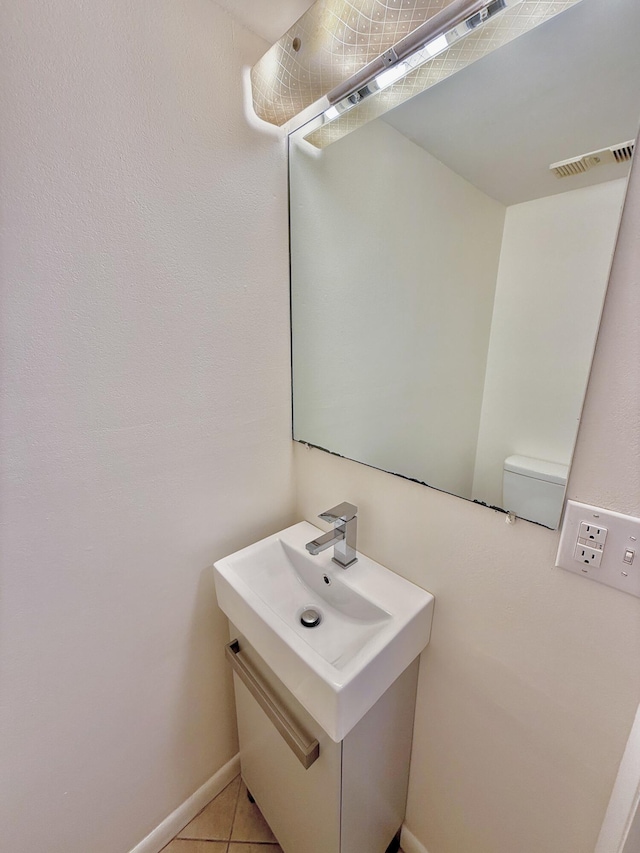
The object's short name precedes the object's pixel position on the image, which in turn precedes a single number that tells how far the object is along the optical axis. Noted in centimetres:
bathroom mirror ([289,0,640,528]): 72
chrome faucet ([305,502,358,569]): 100
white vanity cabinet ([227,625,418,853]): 81
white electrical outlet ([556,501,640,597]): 59
